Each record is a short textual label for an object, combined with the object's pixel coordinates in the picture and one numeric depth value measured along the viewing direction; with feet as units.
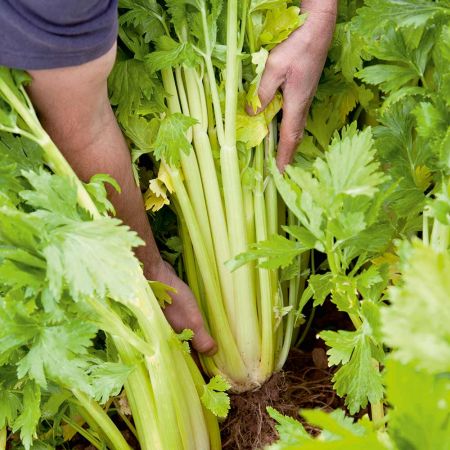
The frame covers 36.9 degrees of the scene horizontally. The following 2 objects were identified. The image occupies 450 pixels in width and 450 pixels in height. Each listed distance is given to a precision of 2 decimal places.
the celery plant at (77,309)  2.73
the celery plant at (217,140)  4.02
